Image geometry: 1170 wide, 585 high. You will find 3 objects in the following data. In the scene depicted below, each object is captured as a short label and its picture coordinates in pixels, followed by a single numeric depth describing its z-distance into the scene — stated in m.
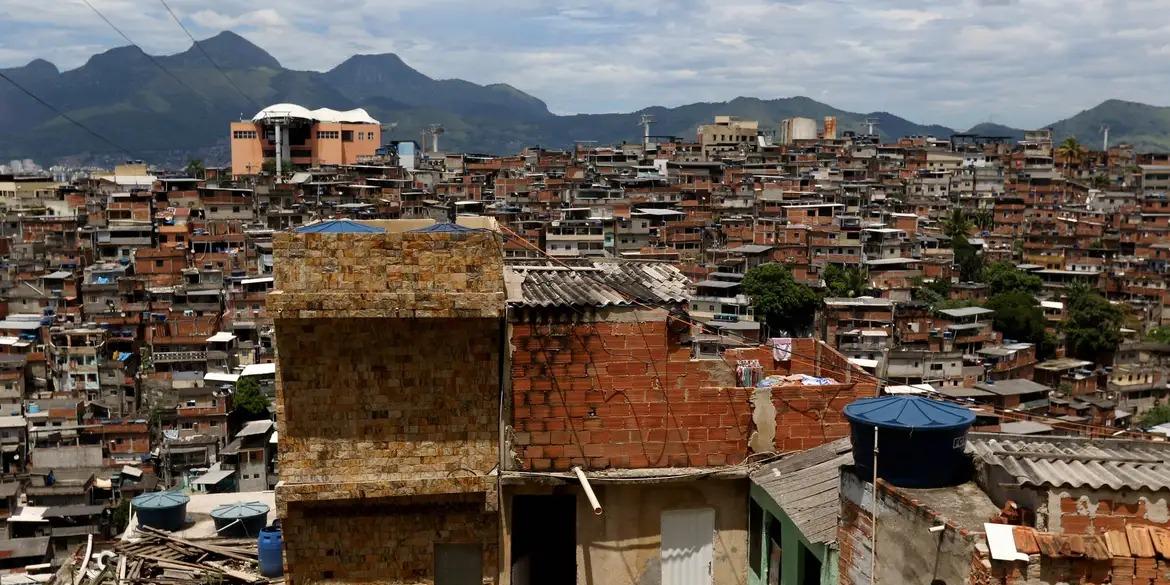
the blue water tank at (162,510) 21.20
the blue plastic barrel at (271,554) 13.84
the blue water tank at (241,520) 22.52
